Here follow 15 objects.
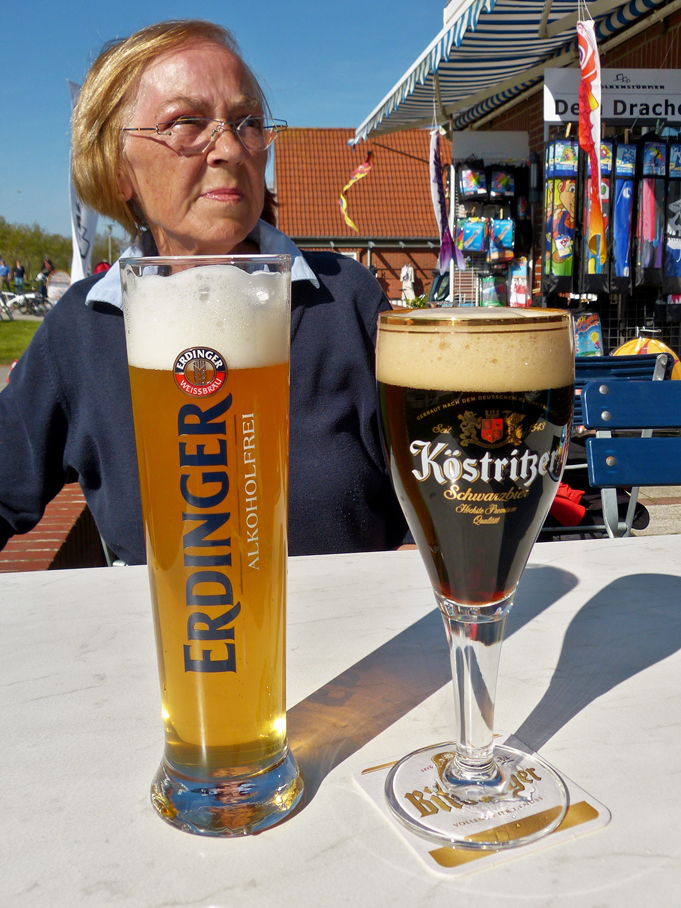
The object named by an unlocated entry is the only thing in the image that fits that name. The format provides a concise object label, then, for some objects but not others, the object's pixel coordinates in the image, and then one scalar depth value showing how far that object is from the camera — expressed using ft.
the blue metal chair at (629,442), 6.72
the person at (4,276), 93.58
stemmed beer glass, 1.72
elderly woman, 5.19
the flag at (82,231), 15.84
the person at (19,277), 96.94
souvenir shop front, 16.72
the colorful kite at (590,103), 14.14
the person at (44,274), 83.92
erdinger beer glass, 1.78
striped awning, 18.07
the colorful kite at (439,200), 24.89
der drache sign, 16.35
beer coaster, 1.65
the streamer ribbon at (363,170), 40.07
